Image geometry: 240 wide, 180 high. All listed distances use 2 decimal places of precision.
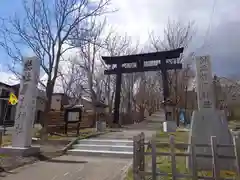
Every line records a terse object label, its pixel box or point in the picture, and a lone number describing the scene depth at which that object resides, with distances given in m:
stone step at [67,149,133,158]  9.22
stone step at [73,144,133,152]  9.83
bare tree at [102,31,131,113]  31.04
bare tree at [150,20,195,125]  24.40
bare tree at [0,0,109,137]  14.92
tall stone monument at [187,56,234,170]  6.46
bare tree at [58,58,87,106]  31.62
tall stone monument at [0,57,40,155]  8.71
